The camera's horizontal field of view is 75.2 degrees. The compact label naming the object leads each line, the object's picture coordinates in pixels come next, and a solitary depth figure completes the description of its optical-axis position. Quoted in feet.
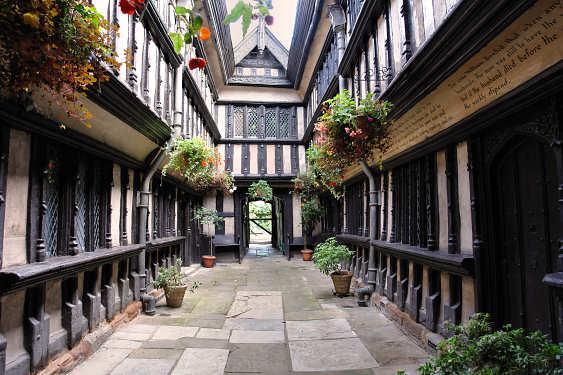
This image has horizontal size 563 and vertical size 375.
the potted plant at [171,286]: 20.58
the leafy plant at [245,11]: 4.18
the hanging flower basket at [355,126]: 15.60
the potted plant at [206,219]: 37.48
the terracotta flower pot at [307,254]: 44.55
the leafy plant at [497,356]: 6.41
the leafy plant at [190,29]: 4.20
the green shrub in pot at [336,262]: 23.29
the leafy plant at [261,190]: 42.37
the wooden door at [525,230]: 9.50
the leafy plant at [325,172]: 17.99
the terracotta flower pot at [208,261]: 39.32
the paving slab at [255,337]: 15.43
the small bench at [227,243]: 43.45
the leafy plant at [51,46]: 6.91
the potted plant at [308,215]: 42.24
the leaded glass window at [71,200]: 12.25
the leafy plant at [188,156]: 20.65
